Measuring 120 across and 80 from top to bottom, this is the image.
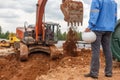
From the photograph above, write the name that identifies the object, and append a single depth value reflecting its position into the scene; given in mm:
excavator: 6180
